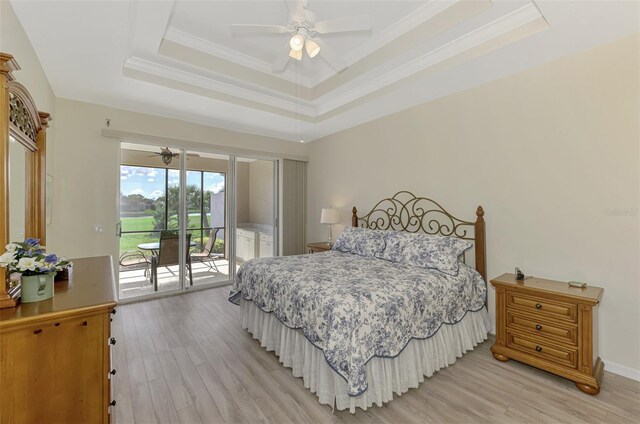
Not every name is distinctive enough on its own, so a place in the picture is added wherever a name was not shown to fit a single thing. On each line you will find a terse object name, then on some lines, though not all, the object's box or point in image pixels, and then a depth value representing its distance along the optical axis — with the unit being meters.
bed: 1.83
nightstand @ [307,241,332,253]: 4.41
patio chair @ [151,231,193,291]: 4.20
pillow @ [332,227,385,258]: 3.39
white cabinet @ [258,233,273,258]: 5.43
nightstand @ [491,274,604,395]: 2.02
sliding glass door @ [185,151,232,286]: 4.45
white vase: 1.32
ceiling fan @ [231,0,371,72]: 1.97
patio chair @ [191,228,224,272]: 4.58
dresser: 1.14
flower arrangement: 1.23
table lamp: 4.62
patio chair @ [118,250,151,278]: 3.95
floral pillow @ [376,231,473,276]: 2.72
